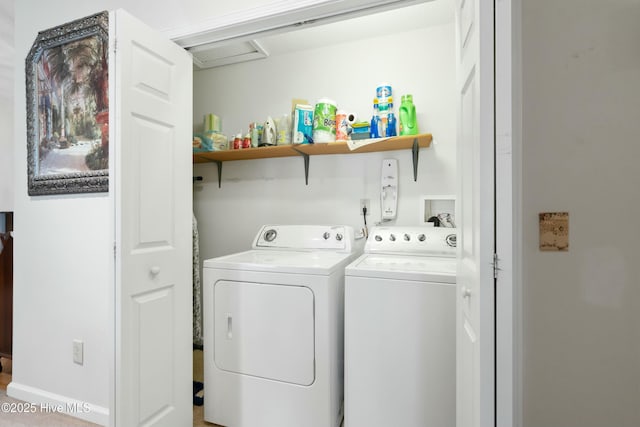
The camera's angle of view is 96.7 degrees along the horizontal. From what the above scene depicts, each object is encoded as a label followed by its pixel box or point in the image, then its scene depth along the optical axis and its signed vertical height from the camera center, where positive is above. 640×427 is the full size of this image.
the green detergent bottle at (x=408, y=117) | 1.85 +0.63
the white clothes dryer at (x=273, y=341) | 1.40 -0.66
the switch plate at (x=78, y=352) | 1.62 -0.78
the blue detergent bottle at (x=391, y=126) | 1.88 +0.58
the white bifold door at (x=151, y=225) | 1.14 -0.05
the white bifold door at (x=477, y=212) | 0.68 +0.01
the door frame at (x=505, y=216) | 0.66 +0.00
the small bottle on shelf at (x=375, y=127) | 1.89 +0.59
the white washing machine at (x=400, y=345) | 1.25 -0.60
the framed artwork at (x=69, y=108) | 1.54 +0.61
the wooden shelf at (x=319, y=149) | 1.83 +0.47
